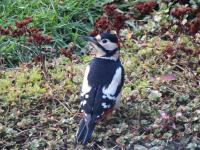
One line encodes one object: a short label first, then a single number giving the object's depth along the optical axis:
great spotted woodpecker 5.37
